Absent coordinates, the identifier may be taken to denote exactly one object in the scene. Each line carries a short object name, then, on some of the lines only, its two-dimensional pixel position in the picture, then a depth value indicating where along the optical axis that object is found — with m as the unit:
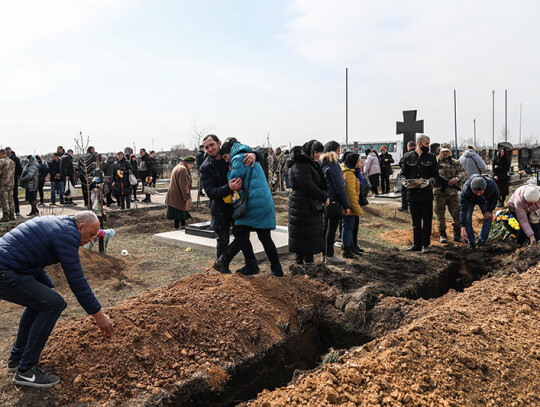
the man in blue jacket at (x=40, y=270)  2.97
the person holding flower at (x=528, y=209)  6.07
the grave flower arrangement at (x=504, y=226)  7.25
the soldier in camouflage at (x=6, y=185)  10.07
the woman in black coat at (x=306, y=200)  5.45
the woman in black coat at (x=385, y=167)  15.11
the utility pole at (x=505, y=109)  47.62
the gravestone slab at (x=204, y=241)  7.21
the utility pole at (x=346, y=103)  20.13
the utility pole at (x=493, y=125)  45.14
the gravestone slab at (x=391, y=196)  13.63
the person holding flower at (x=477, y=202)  6.60
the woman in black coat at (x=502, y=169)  11.22
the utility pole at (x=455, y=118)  23.30
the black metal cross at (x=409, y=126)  11.58
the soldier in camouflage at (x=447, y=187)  7.30
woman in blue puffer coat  4.86
